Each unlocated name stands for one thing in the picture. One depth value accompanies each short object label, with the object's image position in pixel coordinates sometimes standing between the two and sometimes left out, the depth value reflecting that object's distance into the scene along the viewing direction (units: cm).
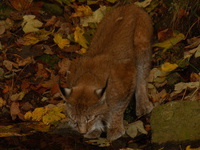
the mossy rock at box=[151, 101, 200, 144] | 1059
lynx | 1007
